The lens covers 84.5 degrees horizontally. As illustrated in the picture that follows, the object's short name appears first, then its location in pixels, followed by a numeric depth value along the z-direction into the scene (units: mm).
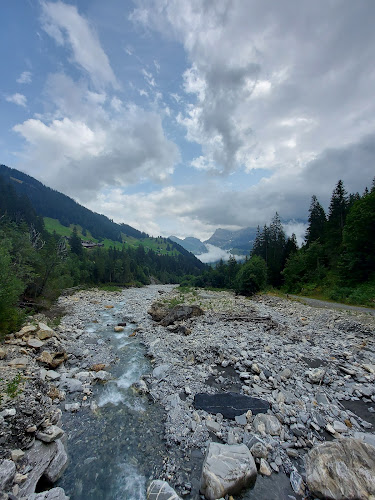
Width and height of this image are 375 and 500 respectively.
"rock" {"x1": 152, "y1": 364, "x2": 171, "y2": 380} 10274
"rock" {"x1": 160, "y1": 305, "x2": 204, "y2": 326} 19608
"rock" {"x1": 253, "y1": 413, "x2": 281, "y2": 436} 6471
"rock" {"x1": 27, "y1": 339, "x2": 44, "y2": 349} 11258
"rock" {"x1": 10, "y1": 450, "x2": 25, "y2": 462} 5235
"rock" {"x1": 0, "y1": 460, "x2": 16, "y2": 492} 4570
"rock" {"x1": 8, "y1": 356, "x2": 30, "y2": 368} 8987
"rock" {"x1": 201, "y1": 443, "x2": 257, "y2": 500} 4848
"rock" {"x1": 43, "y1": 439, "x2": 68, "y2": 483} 5320
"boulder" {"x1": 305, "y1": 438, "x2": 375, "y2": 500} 4246
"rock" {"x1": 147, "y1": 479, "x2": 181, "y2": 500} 4807
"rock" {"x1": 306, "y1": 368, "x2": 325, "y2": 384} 8992
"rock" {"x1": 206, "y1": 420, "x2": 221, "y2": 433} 6826
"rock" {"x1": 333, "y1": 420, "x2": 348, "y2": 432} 6465
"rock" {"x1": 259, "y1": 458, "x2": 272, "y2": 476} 5309
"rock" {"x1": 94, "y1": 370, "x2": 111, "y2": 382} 10105
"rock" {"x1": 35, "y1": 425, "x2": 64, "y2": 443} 6042
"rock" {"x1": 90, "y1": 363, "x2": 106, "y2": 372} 10953
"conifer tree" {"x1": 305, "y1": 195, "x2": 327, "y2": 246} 56553
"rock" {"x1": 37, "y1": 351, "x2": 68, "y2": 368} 10375
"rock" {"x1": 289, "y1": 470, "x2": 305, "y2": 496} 4877
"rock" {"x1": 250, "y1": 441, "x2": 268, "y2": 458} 5684
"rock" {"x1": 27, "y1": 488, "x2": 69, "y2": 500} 4648
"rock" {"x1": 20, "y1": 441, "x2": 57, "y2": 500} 4801
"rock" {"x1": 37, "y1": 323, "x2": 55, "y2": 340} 12503
